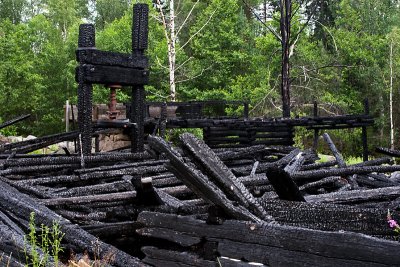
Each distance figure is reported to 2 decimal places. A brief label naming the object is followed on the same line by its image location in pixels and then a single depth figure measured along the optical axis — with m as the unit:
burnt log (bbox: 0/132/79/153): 8.89
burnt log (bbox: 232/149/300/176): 7.70
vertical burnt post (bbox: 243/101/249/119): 15.73
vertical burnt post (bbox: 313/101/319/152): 13.43
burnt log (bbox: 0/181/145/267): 4.30
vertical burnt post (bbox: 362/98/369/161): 14.38
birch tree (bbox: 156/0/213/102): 23.72
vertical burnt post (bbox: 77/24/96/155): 8.01
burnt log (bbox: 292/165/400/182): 6.86
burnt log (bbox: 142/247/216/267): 4.01
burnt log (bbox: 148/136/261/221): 3.76
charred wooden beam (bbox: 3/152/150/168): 7.74
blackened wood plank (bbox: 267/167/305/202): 3.79
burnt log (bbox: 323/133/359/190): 7.06
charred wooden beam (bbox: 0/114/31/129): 9.47
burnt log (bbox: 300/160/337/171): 7.92
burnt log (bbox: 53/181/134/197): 6.29
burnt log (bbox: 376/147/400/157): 7.74
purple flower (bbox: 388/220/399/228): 3.34
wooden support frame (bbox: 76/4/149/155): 8.00
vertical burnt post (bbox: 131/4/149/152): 8.70
